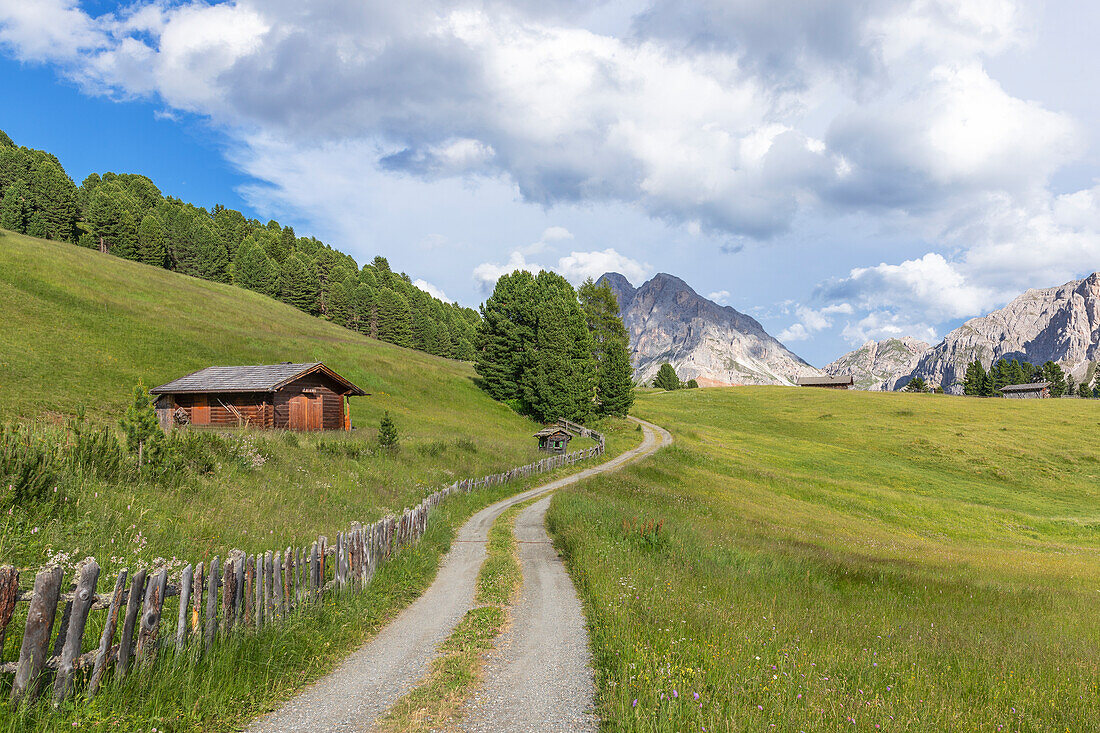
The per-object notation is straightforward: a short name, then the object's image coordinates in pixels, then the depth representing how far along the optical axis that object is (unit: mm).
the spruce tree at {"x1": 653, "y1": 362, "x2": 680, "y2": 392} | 148750
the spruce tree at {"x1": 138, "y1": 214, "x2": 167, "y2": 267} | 102188
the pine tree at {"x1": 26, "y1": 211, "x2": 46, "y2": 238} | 94306
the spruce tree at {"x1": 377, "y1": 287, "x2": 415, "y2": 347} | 119562
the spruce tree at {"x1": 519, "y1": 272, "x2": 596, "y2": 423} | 64188
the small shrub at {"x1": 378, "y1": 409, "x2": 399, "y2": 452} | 30062
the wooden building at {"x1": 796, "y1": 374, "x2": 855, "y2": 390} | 153500
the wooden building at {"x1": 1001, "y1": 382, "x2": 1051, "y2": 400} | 137750
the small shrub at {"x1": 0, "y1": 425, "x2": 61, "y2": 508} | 9133
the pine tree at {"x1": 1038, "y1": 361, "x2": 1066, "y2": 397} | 142250
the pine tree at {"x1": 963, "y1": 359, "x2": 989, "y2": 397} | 140875
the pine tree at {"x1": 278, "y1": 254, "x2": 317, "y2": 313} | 114375
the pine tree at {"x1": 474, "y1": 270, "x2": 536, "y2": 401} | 69688
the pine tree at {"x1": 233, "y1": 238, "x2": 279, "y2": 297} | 112875
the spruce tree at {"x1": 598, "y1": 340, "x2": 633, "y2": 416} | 72688
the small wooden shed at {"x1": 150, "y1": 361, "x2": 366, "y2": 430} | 40062
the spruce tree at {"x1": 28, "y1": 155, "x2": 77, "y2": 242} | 96188
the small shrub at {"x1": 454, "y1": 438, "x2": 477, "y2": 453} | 38506
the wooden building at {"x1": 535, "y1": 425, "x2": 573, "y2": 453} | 48906
